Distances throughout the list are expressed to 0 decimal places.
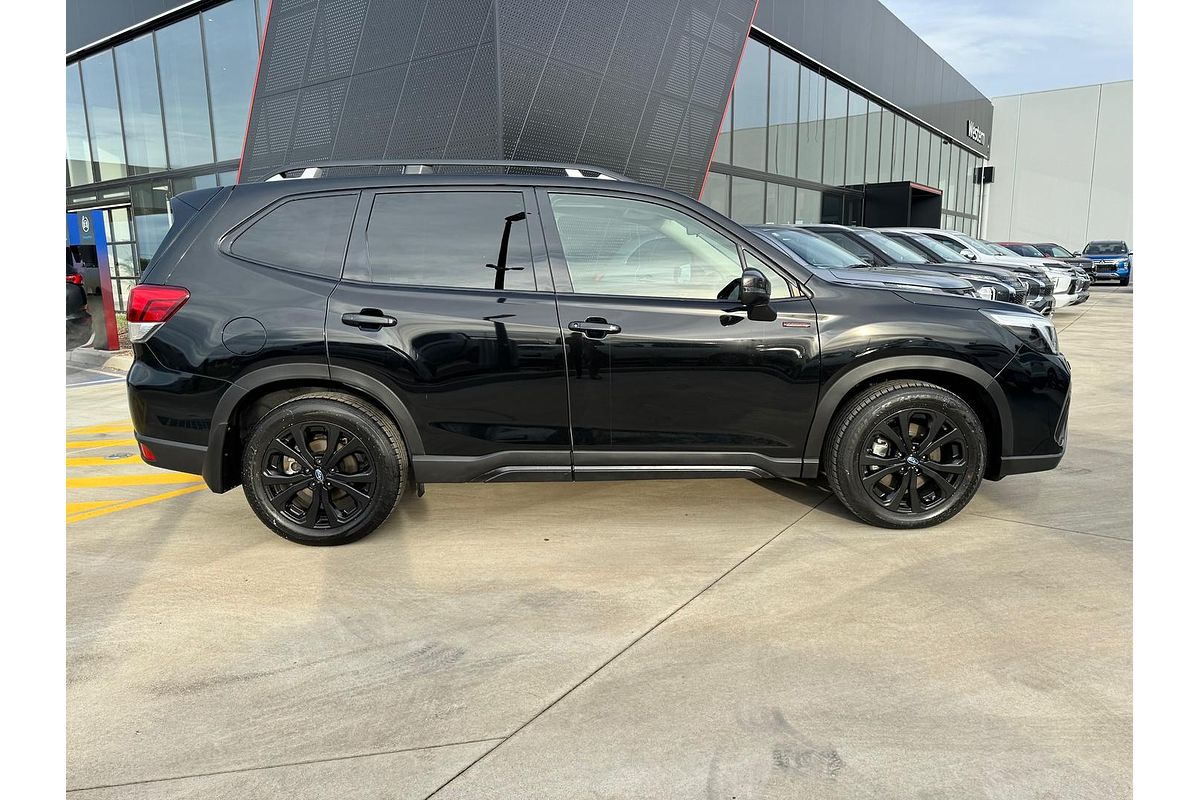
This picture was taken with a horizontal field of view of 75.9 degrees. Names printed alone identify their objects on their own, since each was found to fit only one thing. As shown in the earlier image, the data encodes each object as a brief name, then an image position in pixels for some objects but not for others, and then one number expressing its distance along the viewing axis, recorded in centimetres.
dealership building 1145
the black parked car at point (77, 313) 1315
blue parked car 3000
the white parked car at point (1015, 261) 1379
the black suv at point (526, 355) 386
